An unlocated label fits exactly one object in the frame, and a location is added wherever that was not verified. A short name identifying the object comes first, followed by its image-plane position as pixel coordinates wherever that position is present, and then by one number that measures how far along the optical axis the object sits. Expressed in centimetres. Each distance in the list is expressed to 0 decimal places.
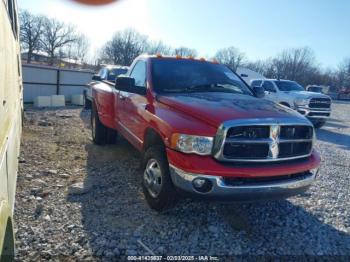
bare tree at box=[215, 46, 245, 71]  8294
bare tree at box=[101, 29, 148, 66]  6431
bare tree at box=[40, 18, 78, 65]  6438
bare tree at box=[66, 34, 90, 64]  7266
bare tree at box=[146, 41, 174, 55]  7162
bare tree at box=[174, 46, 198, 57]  6700
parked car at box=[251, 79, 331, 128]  1255
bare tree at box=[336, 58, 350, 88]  7306
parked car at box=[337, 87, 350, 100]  5075
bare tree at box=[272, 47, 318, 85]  6912
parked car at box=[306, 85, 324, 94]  2678
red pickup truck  320
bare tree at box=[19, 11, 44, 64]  5825
